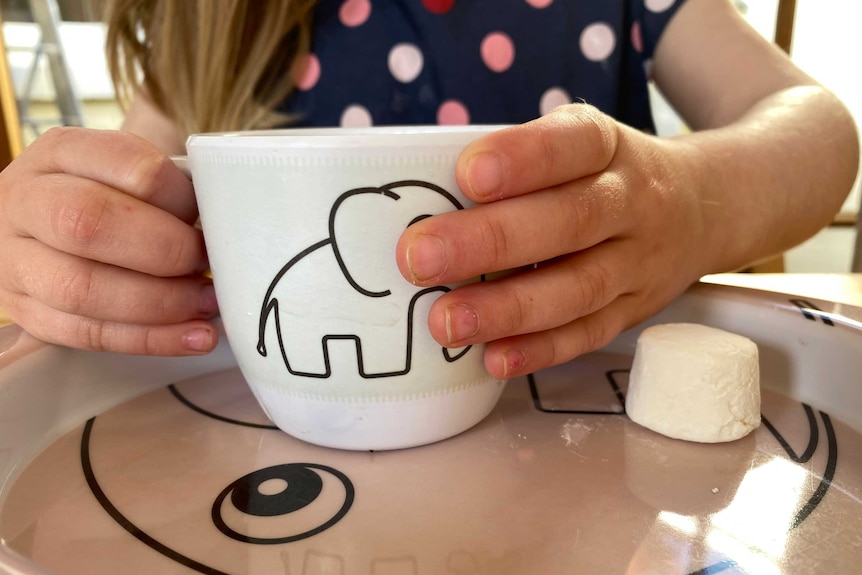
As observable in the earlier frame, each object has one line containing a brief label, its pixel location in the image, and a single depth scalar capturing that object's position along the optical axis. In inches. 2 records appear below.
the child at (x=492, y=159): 9.9
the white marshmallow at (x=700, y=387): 10.9
